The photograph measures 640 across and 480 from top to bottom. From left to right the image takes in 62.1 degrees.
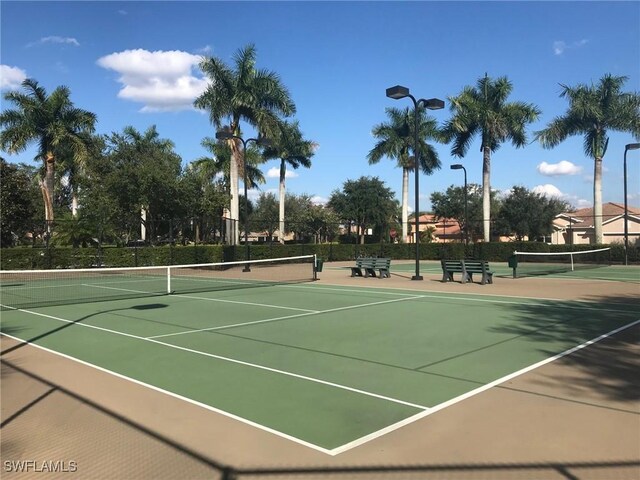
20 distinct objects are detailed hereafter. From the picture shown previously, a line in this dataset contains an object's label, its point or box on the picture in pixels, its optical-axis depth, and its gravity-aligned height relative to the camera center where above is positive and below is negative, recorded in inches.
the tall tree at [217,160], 1924.2 +304.1
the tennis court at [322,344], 211.0 -64.5
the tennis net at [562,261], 1198.6 -63.9
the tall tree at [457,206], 2930.6 +190.3
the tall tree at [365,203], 2311.8 +164.6
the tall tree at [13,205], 1663.4 +129.9
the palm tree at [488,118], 1706.4 +393.7
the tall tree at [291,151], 1952.5 +340.7
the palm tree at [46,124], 1412.4 +326.9
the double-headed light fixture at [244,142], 967.0 +194.7
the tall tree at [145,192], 1453.0 +144.0
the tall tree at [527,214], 2559.1 +119.0
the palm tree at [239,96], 1392.7 +390.1
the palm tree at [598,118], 1497.3 +346.8
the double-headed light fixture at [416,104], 761.6 +207.3
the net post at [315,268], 875.0 -43.8
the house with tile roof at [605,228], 2360.5 +47.3
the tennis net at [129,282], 641.6 -63.0
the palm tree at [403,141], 1899.6 +358.1
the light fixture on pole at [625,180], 1320.1 +148.0
